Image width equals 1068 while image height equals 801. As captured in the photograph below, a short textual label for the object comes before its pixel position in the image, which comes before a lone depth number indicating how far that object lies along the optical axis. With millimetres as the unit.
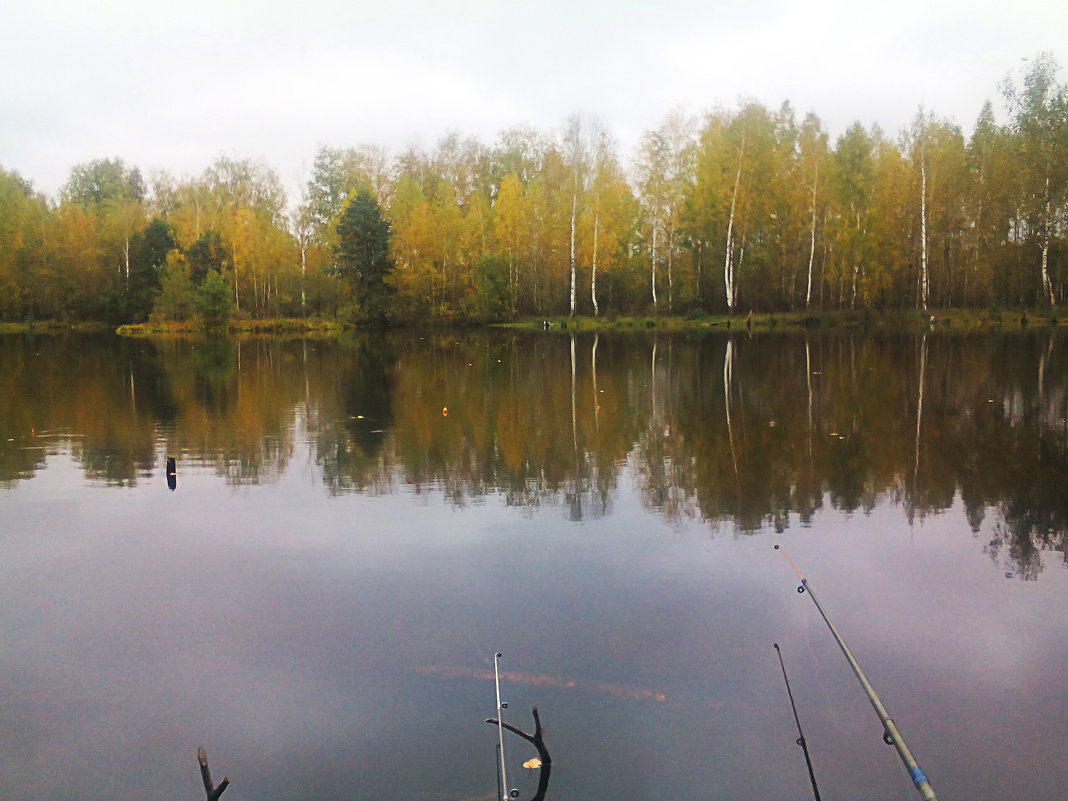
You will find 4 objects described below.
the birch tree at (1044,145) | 49594
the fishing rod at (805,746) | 4598
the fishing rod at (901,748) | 3467
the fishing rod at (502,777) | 4438
